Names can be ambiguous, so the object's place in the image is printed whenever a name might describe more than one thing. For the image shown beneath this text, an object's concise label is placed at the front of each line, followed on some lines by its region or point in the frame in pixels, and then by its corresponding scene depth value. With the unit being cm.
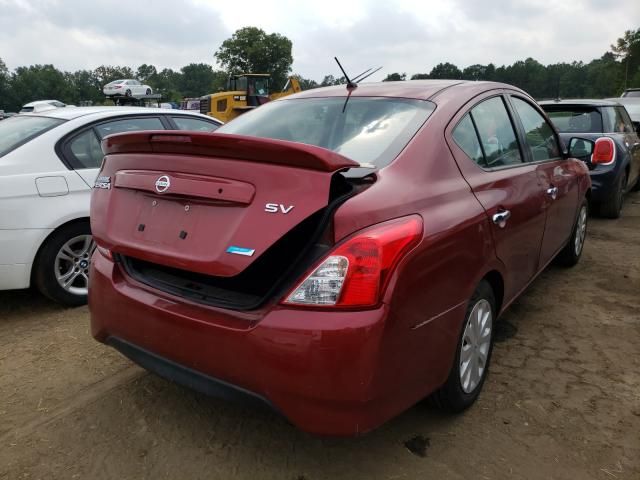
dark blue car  631
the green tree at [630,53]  5825
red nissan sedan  175
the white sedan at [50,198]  351
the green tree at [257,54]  8038
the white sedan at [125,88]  4265
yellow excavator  2100
